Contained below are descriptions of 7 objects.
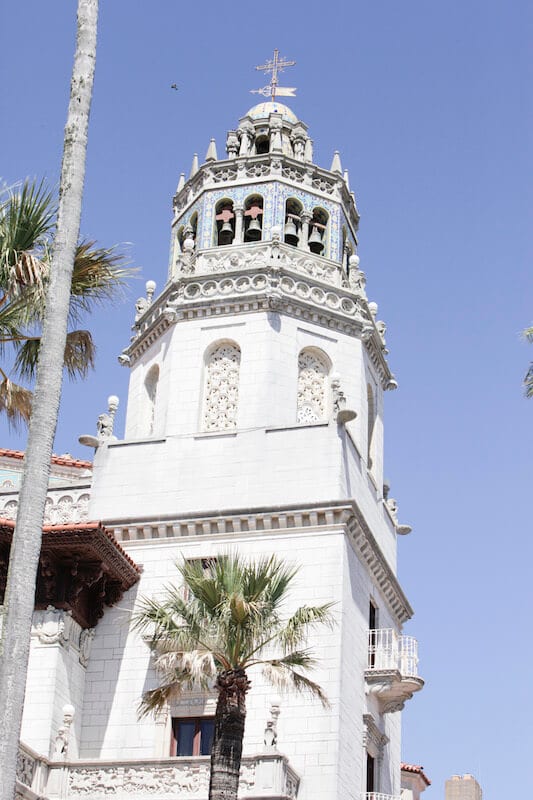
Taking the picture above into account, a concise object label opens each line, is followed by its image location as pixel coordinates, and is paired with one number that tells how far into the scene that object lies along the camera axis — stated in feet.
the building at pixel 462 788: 144.05
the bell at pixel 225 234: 105.91
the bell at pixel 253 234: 105.50
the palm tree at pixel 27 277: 59.11
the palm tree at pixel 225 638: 65.87
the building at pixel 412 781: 136.61
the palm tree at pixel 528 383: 73.72
